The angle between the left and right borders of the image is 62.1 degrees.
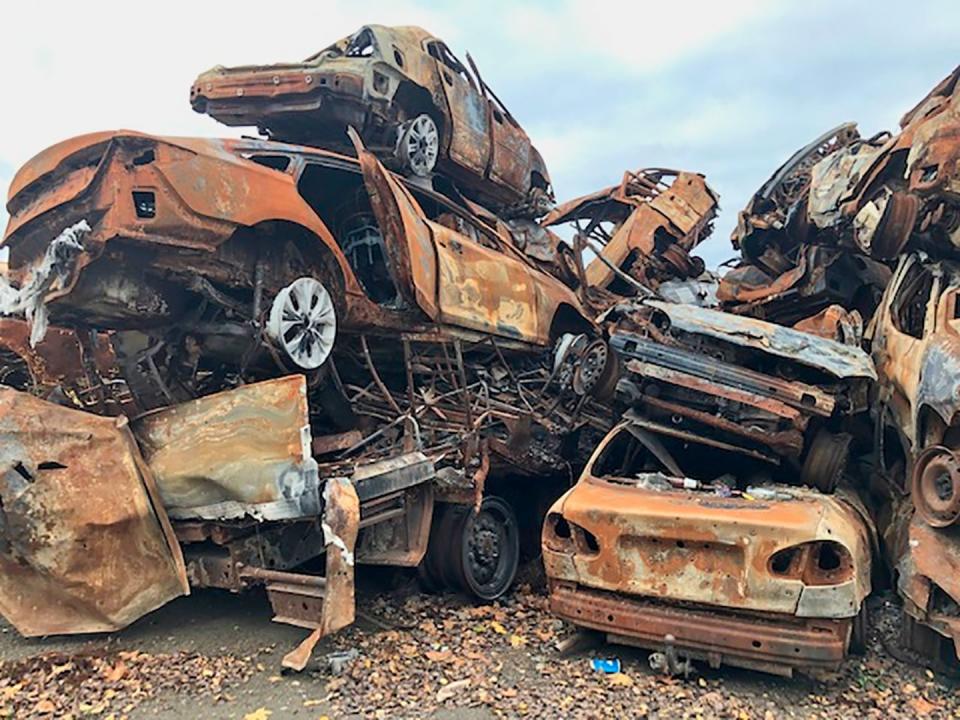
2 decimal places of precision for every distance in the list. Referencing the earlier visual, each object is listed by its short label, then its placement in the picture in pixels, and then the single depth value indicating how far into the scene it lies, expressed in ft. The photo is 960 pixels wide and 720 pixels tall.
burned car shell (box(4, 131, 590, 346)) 15.05
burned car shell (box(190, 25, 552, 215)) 24.20
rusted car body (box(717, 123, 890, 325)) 29.53
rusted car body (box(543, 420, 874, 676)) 13.89
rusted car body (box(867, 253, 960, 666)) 14.71
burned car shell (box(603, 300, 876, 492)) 17.78
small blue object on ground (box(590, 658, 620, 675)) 15.57
